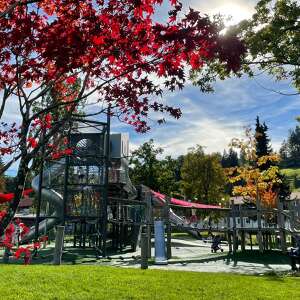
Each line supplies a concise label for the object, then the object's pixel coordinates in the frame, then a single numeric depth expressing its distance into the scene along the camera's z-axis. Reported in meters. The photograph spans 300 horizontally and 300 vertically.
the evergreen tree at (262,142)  46.39
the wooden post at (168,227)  15.59
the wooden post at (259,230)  15.90
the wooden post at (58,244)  9.63
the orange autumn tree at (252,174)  24.57
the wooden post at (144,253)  9.65
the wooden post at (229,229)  16.79
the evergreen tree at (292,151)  124.67
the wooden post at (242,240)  17.61
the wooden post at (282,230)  15.34
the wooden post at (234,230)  16.39
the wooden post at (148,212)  16.47
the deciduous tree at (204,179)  44.78
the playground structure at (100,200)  15.51
